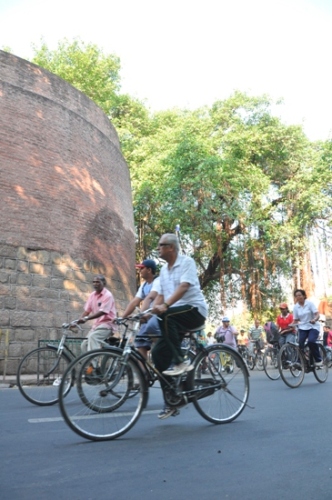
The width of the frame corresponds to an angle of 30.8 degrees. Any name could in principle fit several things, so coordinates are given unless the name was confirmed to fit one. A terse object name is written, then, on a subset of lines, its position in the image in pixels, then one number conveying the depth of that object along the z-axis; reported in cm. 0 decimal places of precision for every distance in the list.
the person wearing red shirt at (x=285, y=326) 1152
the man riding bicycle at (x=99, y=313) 769
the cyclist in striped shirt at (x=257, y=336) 1923
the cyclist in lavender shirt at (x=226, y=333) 1602
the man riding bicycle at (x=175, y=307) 495
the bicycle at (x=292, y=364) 916
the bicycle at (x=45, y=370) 720
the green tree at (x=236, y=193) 2353
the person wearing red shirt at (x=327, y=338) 2059
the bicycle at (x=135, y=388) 440
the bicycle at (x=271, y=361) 1166
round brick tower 1339
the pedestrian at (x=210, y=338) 2330
